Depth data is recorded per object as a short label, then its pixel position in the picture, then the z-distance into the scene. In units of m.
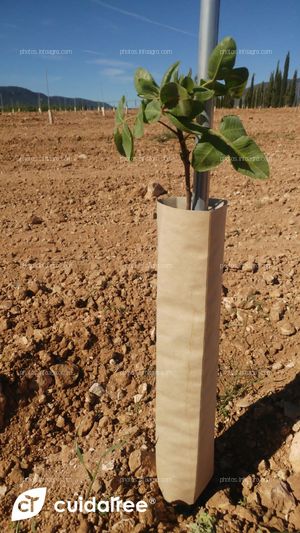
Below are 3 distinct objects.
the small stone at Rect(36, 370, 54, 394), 2.07
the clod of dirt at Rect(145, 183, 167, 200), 4.50
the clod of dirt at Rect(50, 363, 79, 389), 2.10
